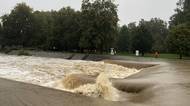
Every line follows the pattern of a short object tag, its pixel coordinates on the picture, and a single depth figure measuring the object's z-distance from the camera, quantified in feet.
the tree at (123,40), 150.49
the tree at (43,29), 143.29
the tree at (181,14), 129.81
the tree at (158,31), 145.41
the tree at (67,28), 127.79
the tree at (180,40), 95.54
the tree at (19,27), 153.28
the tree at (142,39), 121.87
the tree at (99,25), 115.61
